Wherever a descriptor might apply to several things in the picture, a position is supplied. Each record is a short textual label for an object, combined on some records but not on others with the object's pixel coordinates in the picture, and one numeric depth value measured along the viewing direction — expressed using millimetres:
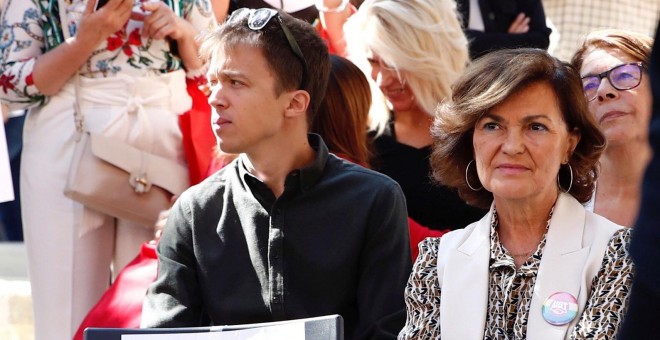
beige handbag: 8133
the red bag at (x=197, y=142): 8578
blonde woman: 8891
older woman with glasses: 7234
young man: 6625
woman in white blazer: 5508
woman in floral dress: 8398
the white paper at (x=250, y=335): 5230
